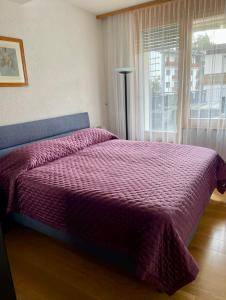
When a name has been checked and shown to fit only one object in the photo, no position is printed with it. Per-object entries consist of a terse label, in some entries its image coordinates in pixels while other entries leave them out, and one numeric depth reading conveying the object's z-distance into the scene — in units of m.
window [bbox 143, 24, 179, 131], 3.23
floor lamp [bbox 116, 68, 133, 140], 3.31
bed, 1.31
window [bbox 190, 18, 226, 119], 2.91
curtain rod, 3.14
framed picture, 2.37
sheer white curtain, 2.97
